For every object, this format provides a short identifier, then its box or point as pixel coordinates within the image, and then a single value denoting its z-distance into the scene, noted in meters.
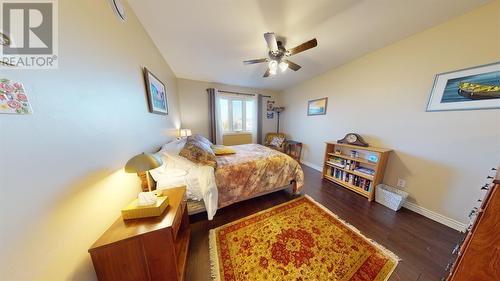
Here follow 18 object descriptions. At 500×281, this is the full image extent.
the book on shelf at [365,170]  2.25
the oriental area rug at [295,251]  1.18
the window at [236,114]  4.05
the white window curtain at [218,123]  3.73
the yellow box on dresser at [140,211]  0.98
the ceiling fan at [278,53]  1.63
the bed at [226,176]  1.61
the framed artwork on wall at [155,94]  1.73
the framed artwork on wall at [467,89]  1.38
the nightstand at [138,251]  0.81
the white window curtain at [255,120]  4.22
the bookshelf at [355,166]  2.15
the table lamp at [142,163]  0.98
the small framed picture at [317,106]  3.13
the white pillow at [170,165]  1.59
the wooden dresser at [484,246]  0.70
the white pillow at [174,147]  1.77
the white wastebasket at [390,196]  1.90
